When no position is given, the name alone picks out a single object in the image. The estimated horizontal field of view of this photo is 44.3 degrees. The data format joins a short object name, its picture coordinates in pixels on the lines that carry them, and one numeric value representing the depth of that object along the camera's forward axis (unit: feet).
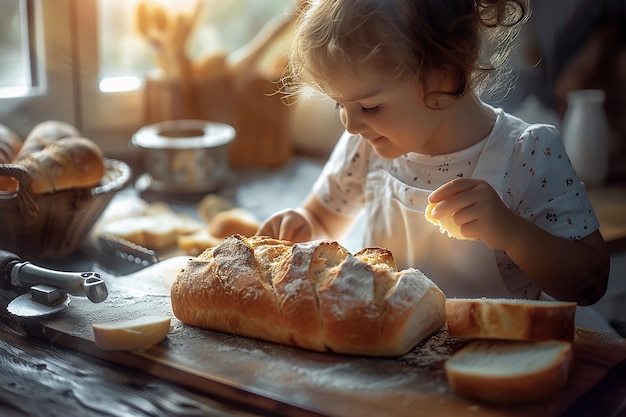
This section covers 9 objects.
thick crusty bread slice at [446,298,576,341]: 2.79
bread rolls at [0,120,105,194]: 4.19
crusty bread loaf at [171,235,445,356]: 2.85
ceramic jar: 6.02
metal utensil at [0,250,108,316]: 3.26
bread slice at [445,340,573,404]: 2.51
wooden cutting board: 2.52
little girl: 3.26
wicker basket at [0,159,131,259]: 4.10
